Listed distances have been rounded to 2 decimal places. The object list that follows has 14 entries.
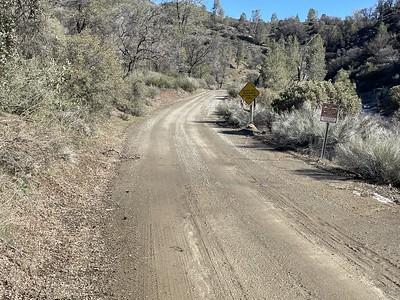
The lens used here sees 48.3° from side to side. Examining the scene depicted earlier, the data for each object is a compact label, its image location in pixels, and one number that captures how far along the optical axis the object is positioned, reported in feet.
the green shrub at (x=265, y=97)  102.09
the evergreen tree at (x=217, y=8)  576.65
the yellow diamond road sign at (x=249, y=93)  80.33
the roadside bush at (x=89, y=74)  53.78
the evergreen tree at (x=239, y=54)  499.92
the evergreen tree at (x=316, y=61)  290.56
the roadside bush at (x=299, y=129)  56.80
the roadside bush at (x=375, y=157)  37.29
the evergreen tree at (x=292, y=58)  236.84
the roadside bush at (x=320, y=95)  73.72
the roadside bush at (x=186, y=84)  209.97
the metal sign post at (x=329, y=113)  46.05
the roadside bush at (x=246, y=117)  83.52
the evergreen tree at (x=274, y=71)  171.26
